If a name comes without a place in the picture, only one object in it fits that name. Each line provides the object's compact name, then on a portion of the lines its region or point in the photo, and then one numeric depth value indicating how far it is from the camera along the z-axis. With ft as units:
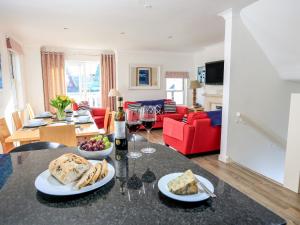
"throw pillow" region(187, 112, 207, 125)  11.53
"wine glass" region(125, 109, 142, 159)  3.69
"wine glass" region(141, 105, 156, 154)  3.75
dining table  7.24
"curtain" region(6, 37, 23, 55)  13.49
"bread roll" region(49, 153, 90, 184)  2.33
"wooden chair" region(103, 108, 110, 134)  12.07
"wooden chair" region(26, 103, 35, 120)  14.38
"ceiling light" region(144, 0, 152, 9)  9.18
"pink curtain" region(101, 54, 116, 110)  21.41
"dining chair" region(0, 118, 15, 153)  8.58
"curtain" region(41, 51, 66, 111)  19.34
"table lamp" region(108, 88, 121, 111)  19.88
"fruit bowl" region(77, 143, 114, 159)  3.29
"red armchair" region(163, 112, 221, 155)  11.35
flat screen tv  18.00
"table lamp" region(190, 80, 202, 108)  21.03
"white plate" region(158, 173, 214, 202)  2.11
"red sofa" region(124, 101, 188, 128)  18.97
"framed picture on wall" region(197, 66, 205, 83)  21.63
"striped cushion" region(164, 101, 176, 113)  20.53
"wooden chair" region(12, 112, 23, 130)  10.91
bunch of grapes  3.35
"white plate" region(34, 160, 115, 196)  2.23
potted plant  9.89
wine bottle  3.44
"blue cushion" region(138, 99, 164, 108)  20.72
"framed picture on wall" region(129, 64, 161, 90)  21.57
